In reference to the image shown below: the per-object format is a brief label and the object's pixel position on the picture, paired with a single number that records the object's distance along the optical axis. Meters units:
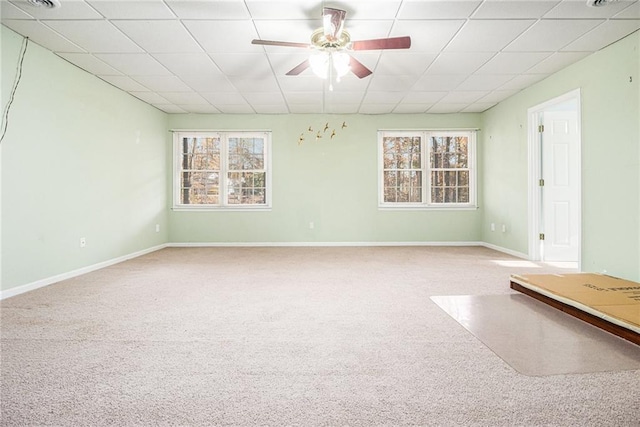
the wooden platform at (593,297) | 2.06
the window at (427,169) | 6.49
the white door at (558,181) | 4.84
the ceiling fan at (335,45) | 2.58
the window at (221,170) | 6.50
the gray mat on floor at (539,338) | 1.72
